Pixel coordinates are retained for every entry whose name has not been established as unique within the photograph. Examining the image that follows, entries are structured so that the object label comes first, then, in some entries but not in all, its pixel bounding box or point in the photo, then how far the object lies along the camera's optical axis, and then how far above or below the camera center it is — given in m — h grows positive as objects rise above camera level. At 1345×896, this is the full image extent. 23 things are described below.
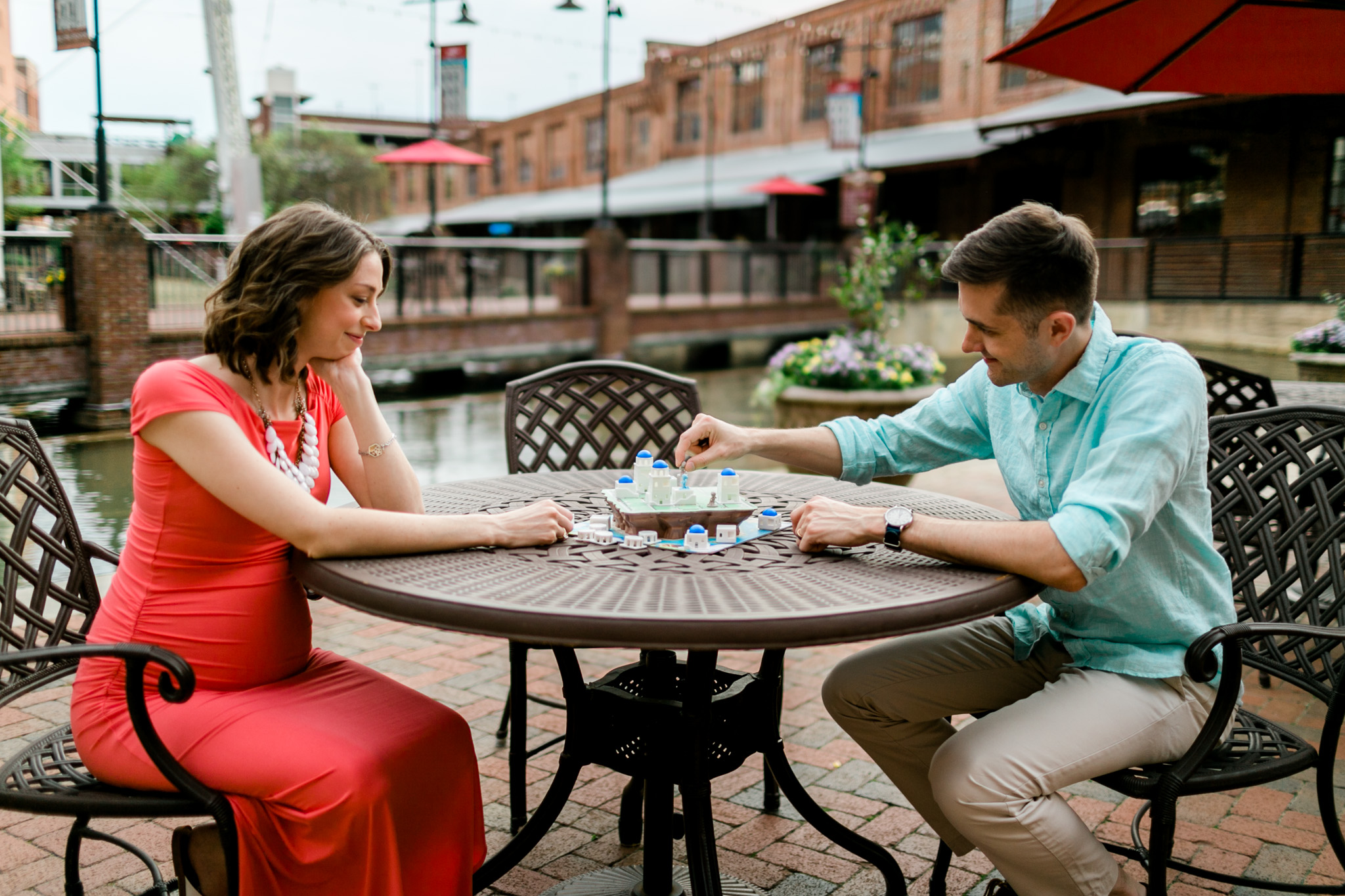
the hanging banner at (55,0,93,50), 9.76 +2.61
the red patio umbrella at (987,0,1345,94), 3.23 +0.90
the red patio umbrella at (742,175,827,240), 19.72 +2.34
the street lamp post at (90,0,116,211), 9.80 +1.60
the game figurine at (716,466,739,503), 2.19 -0.37
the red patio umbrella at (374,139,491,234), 16.56 +2.44
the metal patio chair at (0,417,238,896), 1.75 -0.70
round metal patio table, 1.58 -0.47
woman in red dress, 1.78 -0.59
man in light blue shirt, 1.85 -0.46
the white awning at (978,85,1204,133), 16.09 +3.47
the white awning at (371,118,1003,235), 21.48 +3.44
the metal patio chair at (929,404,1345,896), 1.90 -0.62
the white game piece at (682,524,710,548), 2.06 -0.45
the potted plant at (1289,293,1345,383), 6.84 -0.26
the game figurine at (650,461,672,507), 2.16 -0.37
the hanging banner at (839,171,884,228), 19.33 +2.27
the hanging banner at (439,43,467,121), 18.73 +4.08
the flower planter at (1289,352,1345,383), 6.76 -0.33
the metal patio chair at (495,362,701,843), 3.29 -0.32
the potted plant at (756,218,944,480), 6.91 -0.41
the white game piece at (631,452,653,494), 2.25 -0.36
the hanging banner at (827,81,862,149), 20.33 +3.91
